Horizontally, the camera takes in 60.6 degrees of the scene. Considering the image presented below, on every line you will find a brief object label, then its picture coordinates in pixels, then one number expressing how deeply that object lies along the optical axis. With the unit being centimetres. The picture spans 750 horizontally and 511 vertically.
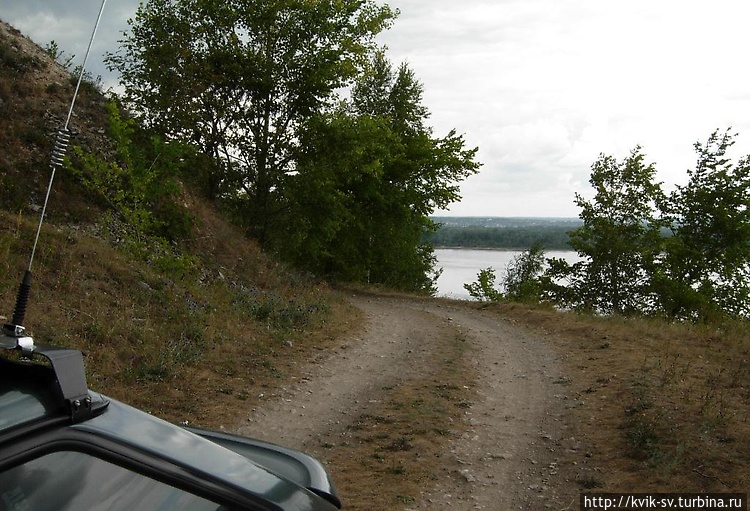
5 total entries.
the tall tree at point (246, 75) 1902
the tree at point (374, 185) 2171
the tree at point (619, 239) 2719
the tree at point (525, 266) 5588
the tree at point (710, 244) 2522
